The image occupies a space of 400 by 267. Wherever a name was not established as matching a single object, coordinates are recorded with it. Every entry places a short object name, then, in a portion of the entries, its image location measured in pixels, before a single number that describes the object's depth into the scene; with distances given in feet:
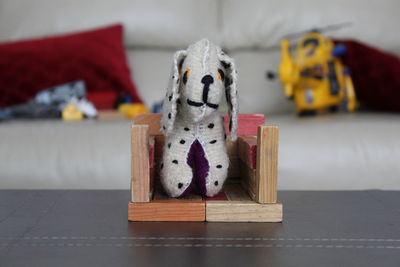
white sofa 5.37
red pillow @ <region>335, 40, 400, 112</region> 4.78
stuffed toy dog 1.90
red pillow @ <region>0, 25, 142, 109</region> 4.67
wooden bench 1.90
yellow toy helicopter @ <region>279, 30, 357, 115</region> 4.77
